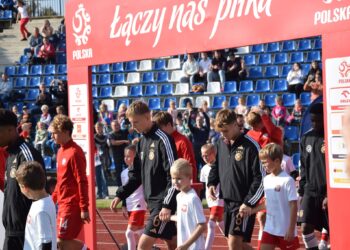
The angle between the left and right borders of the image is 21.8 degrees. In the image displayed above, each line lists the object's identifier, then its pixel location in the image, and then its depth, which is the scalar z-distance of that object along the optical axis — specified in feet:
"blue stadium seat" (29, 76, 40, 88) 95.25
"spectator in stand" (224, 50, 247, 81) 80.64
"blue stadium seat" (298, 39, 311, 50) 84.99
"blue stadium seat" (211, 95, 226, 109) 79.51
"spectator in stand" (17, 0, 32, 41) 107.24
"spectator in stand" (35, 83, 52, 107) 84.33
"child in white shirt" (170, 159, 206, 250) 26.27
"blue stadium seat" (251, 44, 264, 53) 87.48
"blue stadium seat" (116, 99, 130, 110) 86.26
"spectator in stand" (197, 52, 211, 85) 82.07
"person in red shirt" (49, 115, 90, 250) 31.45
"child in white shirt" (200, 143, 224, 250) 37.68
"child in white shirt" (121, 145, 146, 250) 37.60
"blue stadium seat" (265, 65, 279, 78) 82.43
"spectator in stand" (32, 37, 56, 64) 97.30
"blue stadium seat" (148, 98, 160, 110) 83.25
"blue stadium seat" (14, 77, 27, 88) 96.02
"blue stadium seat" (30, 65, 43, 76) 97.35
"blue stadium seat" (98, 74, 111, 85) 91.61
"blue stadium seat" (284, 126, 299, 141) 69.15
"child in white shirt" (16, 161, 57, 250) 23.15
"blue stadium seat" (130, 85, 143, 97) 87.56
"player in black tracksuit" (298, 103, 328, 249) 31.30
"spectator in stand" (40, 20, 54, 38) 97.26
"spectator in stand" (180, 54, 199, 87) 82.58
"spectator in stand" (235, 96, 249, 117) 68.61
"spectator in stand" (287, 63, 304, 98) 74.95
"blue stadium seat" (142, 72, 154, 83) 89.20
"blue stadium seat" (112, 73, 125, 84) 91.15
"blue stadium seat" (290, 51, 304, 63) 83.01
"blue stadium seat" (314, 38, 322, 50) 84.89
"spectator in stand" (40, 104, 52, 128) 78.19
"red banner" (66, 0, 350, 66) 26.91
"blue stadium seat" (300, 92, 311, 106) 74.09
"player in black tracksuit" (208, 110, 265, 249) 29.30
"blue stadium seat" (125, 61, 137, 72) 92.99
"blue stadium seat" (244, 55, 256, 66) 85.20
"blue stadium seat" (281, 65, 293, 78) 82.14
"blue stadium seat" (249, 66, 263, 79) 82.99
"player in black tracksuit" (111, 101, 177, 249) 29.63
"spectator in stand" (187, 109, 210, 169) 68.49
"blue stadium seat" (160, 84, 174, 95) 85.05
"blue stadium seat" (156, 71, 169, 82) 88.29
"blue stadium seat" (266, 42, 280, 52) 86.58
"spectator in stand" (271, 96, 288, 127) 68.64
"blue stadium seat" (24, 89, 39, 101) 91.97
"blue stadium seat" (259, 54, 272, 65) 84.34
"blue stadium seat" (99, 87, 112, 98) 89.15
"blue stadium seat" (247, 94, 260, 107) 76.64
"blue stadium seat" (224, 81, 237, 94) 80.07
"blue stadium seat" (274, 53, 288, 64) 83.66
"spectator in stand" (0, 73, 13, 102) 91.30
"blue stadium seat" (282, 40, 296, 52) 85.81
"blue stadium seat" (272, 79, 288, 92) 78.84
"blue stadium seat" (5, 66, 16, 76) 98.25
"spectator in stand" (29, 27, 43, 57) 99.40
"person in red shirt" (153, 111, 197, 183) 33.37
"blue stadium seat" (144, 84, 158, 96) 86.43
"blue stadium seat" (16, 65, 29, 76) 97.76
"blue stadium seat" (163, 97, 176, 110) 82.48
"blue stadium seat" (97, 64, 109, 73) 94.34
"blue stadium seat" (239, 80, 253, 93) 79.81
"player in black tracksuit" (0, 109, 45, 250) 26.16
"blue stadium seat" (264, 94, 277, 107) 76.02
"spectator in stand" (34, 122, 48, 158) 76.23
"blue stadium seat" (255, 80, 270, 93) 79.25
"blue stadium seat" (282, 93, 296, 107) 75.10
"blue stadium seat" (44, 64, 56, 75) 96.50
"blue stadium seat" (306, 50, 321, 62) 82.43
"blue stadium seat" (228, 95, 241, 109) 78.18
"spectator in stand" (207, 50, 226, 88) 80.59
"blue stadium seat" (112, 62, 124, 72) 93.82
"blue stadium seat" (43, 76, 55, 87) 94.68
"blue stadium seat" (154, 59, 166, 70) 90.43
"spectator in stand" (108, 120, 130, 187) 70.37
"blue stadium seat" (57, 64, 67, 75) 95.42
